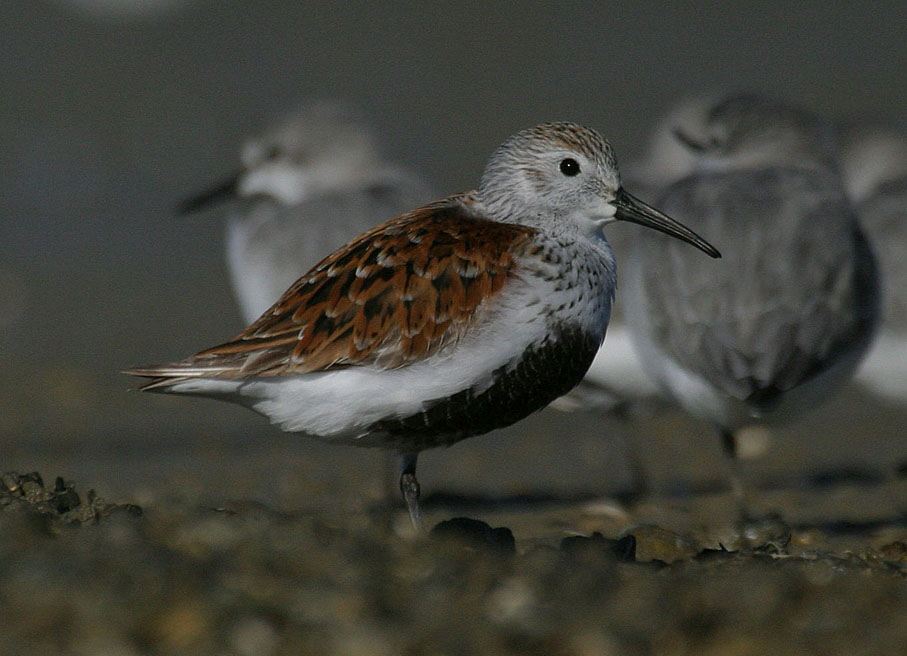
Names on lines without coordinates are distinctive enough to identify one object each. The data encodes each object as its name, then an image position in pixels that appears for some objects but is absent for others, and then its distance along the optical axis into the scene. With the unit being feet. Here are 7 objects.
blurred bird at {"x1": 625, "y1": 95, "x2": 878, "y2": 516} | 38.34
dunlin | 28.84
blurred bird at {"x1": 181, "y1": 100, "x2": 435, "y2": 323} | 47.39
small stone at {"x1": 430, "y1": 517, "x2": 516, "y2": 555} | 28.51
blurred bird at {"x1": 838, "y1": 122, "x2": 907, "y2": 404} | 48.06
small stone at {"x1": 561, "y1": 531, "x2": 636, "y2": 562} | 28.66
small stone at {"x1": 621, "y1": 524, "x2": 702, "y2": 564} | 30.76
